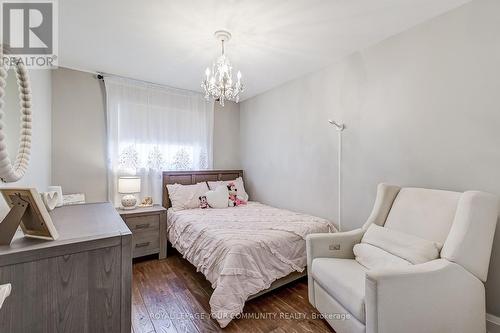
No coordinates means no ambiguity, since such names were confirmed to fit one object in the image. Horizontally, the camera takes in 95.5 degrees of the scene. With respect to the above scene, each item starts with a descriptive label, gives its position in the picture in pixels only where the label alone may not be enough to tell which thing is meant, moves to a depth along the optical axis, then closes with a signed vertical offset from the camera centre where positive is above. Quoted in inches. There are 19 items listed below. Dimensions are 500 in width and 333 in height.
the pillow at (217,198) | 132.1 -19.9
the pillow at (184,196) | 129.8 -18.6
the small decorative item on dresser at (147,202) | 129.5 -22.1
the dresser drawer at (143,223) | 112.4 -30.1
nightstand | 112.7 -33.6
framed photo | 31.7 -7.3
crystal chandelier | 83.1 +30.9
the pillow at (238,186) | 147.0 -14.3
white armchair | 48.8 -27.8
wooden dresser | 27.9 -16.1
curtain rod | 120.4 +47.7
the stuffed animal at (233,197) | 138.9 -20.8
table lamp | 118.2 -12.8
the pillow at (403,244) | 58.6 -22.4
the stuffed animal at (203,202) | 131.5 -22.3
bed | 71.3 -31.3
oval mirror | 35.3 +7.8
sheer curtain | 124.1 +19.4
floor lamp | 103.4 -5.7
